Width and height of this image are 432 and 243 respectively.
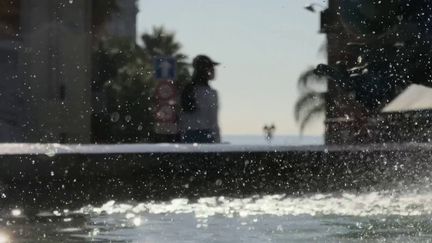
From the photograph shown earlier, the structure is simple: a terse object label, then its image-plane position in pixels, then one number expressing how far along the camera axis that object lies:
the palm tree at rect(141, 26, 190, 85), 40.50
